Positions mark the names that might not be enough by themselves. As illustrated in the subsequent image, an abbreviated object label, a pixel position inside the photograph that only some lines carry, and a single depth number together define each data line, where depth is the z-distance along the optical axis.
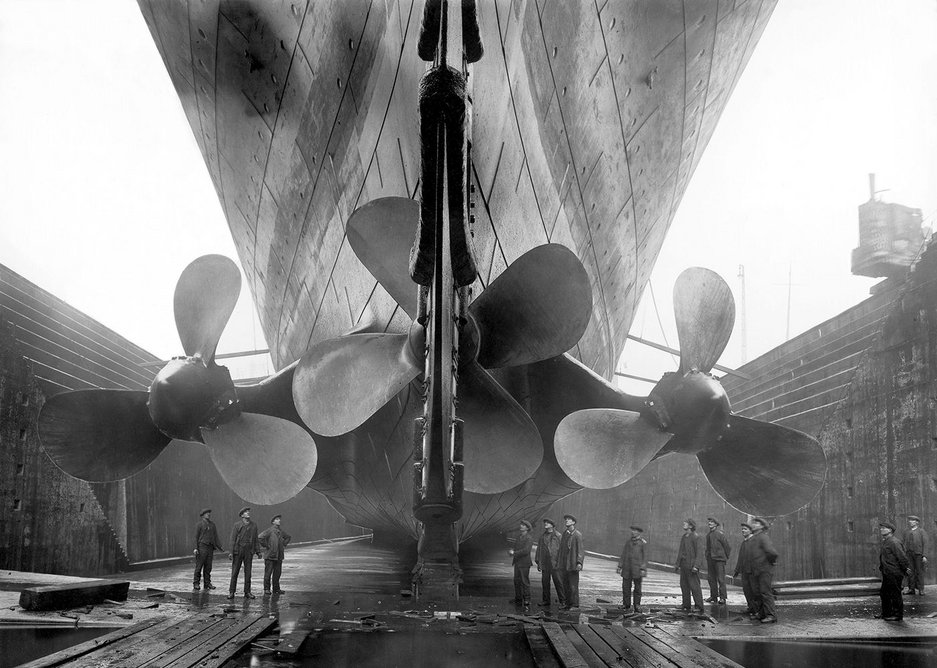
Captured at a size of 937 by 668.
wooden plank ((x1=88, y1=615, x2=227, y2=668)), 4.61
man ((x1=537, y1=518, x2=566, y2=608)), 8.49
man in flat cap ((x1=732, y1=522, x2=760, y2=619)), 7.64
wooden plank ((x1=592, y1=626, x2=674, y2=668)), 4.77
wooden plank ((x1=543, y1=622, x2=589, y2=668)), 4.74
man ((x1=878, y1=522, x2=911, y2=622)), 7.04
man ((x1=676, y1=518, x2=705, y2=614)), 8.12
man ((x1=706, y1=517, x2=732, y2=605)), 8.79
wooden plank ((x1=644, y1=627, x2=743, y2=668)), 4.76
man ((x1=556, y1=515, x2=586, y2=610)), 7.94
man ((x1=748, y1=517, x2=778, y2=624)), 7.30
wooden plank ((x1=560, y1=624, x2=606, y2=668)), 4.78
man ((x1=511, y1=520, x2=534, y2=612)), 8.23
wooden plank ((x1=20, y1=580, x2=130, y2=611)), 6.70
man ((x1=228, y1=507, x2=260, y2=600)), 8.63
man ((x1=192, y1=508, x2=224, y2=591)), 9.54
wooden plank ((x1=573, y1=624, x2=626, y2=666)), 4.85
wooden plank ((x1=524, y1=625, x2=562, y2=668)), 4.95
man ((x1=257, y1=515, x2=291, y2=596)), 8.79
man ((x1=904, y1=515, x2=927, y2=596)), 8.52
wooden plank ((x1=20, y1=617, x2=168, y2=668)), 4.50
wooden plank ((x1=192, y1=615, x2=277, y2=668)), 4.64
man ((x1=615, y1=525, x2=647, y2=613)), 7.93
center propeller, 5.15
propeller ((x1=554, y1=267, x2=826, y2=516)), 5.67
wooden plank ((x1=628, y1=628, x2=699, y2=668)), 4.73
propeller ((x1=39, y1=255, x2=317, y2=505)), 5.77
